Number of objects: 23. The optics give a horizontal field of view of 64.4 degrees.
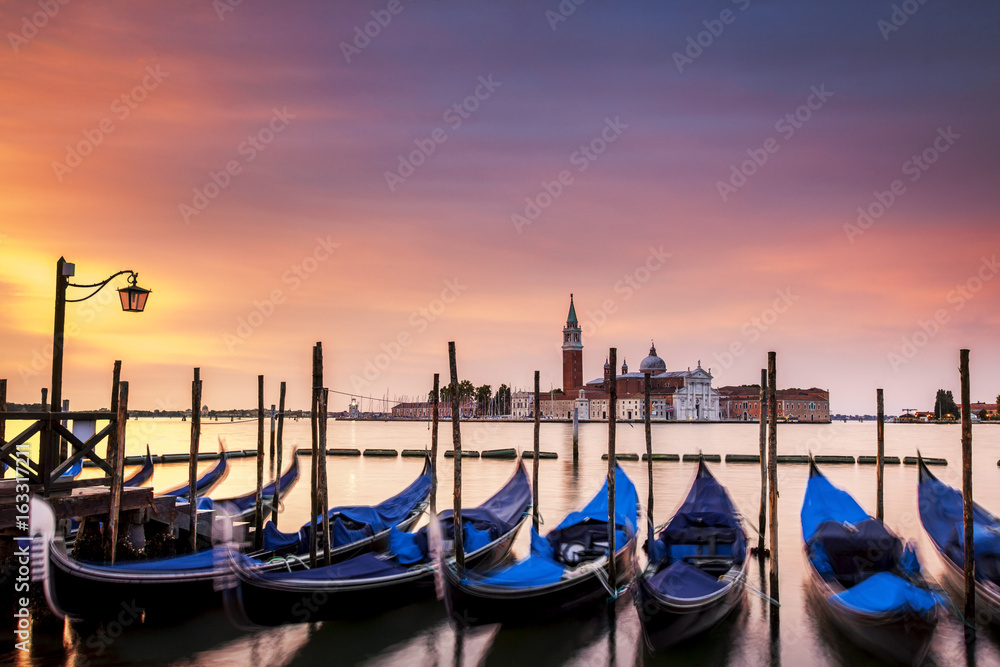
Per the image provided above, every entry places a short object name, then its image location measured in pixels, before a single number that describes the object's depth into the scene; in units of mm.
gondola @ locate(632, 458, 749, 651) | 6668
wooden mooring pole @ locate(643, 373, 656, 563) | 8742
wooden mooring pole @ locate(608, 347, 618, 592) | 8242
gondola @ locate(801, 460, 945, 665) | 6270
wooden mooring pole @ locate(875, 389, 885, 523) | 11070
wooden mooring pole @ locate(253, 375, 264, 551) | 10148
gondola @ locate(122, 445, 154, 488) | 14266
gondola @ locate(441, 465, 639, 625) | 6996
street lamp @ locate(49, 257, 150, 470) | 7098
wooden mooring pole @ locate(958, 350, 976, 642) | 7473
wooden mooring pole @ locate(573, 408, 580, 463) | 30748
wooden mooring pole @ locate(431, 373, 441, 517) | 11669
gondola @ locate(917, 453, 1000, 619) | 7772
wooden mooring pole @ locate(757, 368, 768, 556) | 10961
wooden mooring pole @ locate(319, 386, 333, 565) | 8523
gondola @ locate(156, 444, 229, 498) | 12409
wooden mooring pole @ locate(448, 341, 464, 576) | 8492
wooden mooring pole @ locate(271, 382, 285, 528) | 12203
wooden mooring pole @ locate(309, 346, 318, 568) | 8672
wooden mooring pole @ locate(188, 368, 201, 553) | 9727
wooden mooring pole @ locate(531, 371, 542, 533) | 11519
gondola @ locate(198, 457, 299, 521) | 11654
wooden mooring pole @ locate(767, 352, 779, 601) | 7777
